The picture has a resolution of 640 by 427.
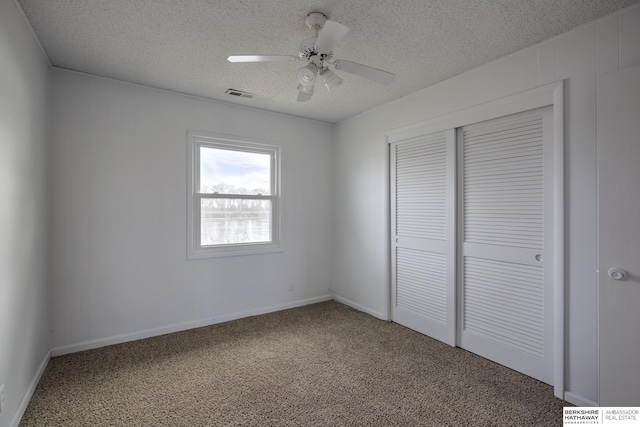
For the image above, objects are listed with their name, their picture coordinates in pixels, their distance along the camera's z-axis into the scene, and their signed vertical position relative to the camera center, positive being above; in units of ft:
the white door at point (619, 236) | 6.02 -0.33
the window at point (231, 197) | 11.69 +0.79
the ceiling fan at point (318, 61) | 6.63 +3.30
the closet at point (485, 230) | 7.88 -0.35
